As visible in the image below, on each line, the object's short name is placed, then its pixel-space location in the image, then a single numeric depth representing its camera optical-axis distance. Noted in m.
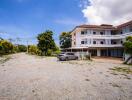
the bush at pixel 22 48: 77.29
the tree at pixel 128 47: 12.64
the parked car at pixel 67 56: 17.13
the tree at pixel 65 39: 31.38
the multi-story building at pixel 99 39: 22.95
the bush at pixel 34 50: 38.78
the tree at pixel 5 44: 35.38
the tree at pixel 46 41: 28.63
